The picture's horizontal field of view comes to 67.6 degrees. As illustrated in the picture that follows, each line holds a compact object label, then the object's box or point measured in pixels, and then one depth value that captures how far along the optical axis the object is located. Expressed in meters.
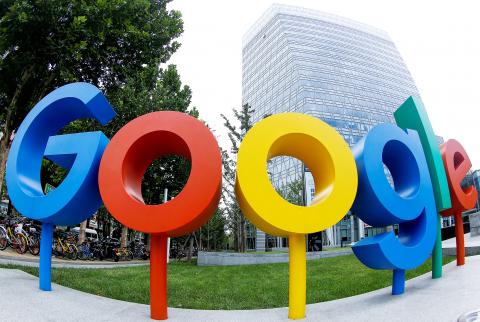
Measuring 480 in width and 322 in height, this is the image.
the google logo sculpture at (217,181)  5.62
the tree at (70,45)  9.71
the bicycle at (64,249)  16.52
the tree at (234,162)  20.52
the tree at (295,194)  31.14
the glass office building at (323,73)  58.84
